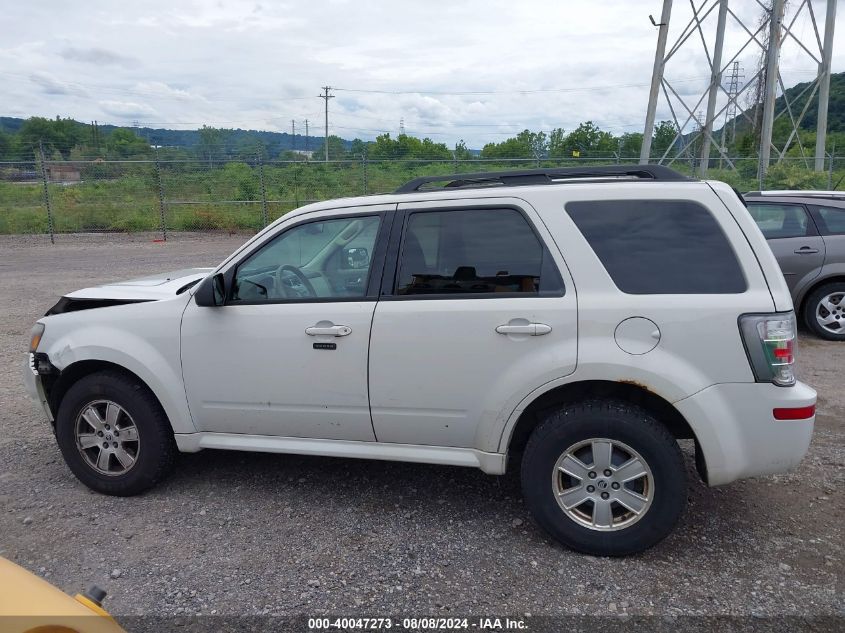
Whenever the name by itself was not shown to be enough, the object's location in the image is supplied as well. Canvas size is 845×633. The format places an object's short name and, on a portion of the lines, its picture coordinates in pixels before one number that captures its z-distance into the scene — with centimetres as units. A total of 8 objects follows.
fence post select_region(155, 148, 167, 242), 1904
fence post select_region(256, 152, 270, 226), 1819
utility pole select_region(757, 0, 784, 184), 1950
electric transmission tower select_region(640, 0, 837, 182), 1850
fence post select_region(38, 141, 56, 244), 1837
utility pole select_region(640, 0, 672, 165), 1833
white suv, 332
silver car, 794
